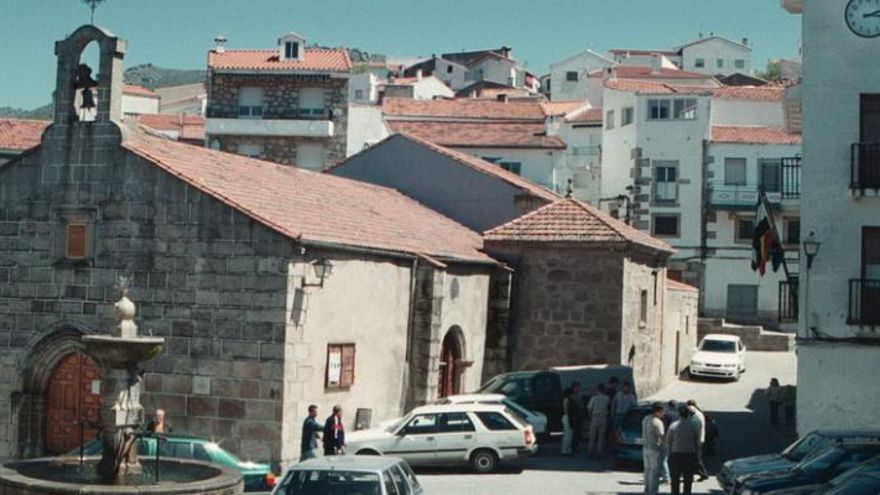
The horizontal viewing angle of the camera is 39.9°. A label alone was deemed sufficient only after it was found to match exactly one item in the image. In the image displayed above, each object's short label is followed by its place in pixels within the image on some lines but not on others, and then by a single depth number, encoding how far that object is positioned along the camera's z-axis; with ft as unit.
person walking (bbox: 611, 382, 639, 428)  80.89
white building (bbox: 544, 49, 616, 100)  325.62
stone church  72.13
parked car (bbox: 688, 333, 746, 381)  126.00
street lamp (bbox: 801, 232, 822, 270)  75.05
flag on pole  82.94
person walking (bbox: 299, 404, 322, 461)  65.72
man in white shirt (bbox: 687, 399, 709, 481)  64.97
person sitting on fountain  66.28
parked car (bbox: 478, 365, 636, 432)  89.66
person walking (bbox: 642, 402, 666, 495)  62.95
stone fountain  53.62
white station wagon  72.59
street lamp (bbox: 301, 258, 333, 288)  73.67
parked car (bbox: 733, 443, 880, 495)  54.90
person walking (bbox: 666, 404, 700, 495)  62.69
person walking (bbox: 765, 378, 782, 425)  96.43
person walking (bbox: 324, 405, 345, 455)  66.59
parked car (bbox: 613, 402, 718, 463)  75.10
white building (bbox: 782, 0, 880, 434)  74.13
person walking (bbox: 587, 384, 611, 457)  80.02
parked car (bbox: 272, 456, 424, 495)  45.52
